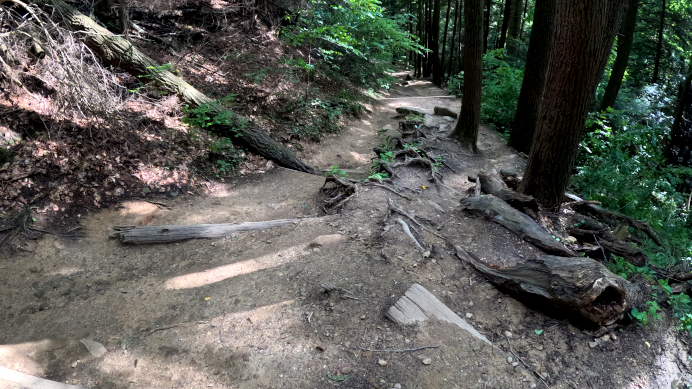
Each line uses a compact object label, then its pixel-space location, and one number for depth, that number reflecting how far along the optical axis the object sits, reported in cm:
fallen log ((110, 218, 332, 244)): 509
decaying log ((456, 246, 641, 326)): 311
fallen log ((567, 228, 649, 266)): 437
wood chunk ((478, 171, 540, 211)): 543
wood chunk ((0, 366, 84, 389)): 282
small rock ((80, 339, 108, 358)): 320
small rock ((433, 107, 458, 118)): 1296
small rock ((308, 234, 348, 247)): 457
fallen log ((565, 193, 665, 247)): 514
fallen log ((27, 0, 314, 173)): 704
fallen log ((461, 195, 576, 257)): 434
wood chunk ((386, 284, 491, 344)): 331
